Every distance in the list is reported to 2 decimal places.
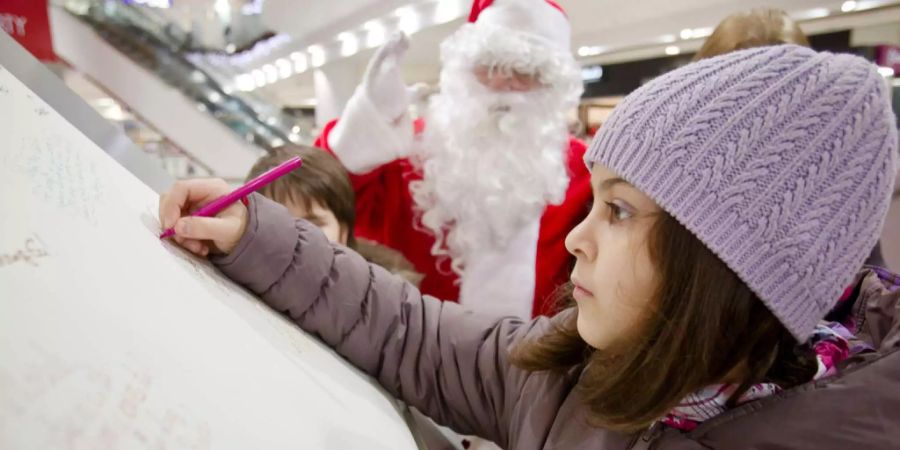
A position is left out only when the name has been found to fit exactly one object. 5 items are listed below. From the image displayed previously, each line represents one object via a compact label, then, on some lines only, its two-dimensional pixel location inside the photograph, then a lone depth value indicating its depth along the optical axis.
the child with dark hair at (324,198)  1.17
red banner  1.85
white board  0.32
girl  0.55
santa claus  1.41
